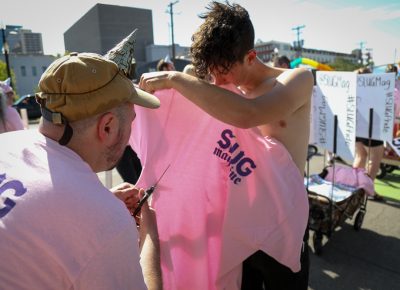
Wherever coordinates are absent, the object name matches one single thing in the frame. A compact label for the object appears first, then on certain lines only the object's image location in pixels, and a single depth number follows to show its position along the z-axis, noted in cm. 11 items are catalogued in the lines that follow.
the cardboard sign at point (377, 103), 386
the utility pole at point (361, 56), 5370
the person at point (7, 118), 332
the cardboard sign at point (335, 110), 330
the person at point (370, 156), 461
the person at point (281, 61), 594
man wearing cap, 79
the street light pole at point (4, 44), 1756
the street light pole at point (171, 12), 3145
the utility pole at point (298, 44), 4667
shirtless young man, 143
